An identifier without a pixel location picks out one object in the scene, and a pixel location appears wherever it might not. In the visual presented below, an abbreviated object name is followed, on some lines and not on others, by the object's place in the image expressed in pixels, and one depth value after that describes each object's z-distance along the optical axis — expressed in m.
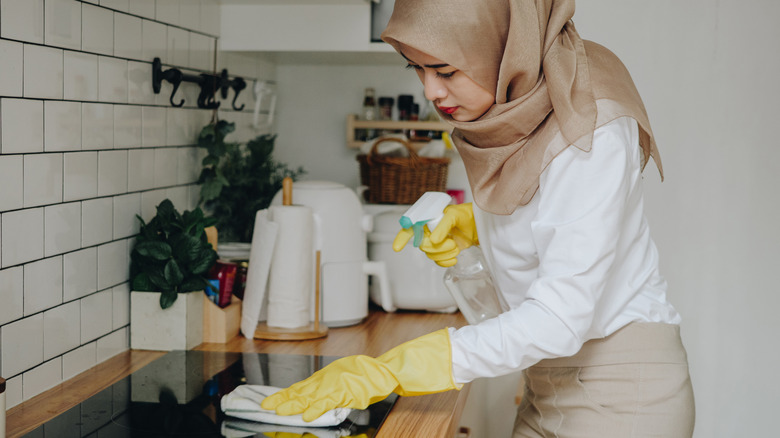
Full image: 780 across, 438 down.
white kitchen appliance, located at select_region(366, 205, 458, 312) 1.75
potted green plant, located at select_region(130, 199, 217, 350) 1.38
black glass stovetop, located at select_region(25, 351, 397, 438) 1.04
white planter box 1.40
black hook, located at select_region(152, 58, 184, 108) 1.48
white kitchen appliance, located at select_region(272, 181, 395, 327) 1.62
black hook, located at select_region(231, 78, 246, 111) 1.86
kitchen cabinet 1.80
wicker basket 1.96
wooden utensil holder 1.48
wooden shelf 2.06
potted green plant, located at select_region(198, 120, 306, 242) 1.71
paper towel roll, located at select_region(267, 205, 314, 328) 1.53
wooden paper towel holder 1.53
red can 1.52
